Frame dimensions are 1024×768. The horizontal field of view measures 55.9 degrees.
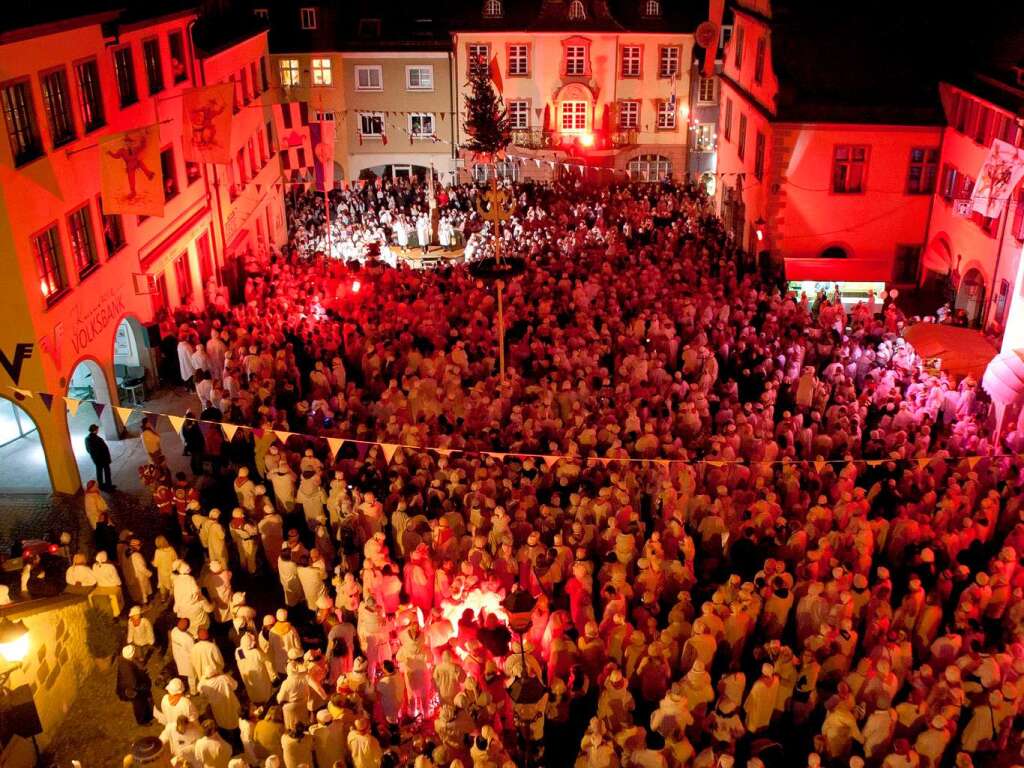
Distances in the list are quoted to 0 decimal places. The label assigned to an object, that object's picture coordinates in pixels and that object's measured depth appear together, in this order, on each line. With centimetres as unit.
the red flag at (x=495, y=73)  2944
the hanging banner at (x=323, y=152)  2581
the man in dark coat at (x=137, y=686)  1047
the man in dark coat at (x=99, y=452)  1492
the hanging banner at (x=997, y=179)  1970
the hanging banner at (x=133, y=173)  1490
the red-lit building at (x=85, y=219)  1466
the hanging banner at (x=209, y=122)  1867
